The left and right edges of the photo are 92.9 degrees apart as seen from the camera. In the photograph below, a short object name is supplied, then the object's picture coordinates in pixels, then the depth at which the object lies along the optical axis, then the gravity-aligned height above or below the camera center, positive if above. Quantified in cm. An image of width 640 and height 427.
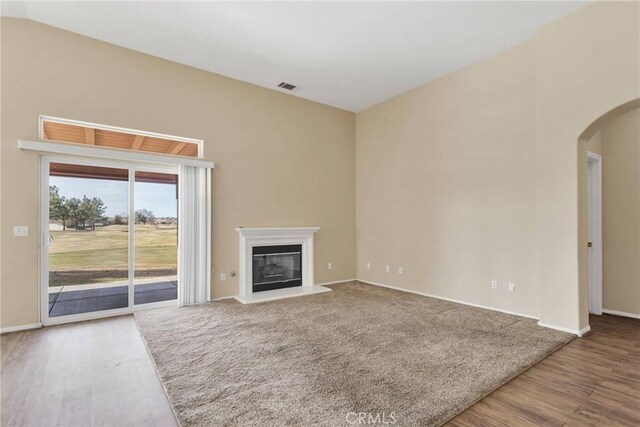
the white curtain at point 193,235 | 458 -30
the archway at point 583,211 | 342 +3
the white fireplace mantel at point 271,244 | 517 -71
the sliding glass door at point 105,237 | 388 -29
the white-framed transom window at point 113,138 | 388 +108
